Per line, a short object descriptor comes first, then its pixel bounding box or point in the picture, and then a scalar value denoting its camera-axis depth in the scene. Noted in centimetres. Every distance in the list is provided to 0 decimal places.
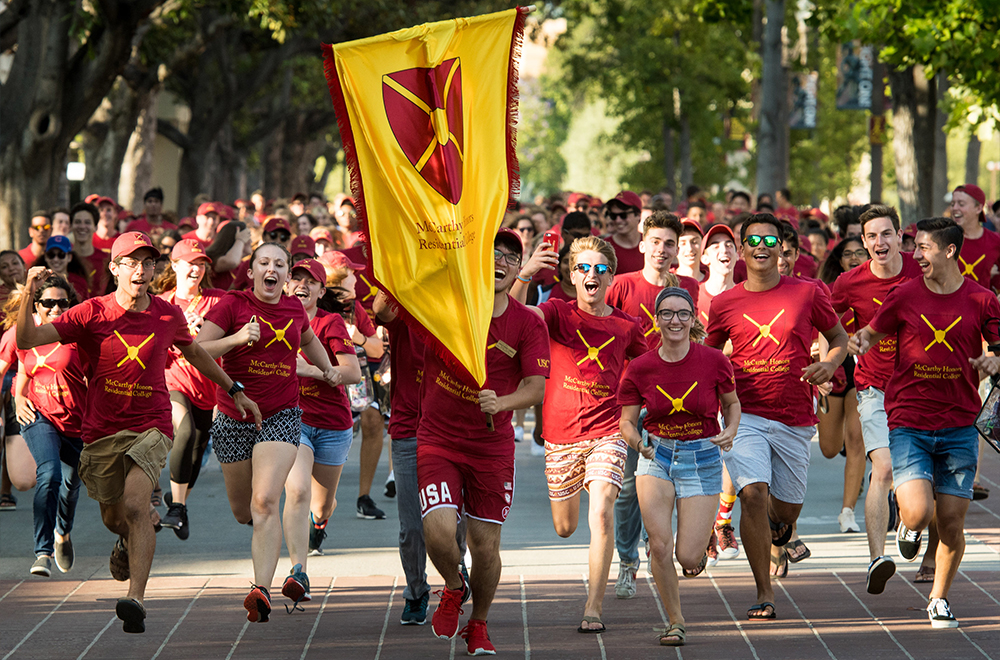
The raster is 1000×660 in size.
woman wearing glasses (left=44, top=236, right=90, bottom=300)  2178
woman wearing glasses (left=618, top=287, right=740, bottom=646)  1408
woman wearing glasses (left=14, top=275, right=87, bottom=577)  1705
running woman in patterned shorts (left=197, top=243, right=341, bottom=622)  1482
